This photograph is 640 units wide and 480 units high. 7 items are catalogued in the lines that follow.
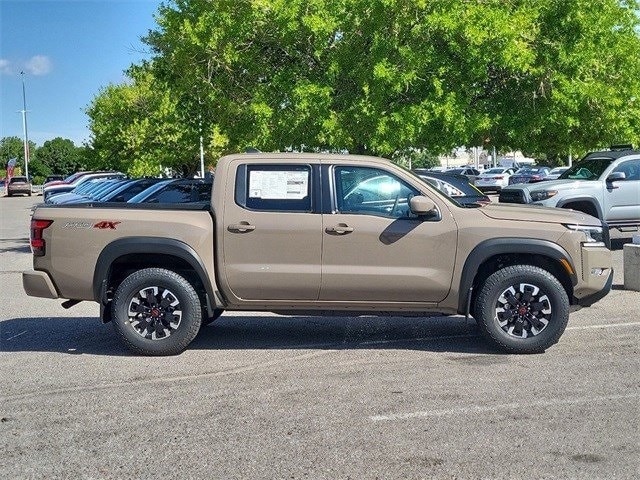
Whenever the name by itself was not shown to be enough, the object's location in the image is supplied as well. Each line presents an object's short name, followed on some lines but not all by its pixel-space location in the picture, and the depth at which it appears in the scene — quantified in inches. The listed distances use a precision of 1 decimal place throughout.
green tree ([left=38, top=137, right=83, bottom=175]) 4746.6
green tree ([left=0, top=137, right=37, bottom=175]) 5378.9
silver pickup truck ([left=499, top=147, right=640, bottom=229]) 642.2
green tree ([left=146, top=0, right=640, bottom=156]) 656.4
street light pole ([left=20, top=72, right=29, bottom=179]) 3539.6
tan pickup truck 305.7
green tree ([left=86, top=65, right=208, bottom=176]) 799.7
